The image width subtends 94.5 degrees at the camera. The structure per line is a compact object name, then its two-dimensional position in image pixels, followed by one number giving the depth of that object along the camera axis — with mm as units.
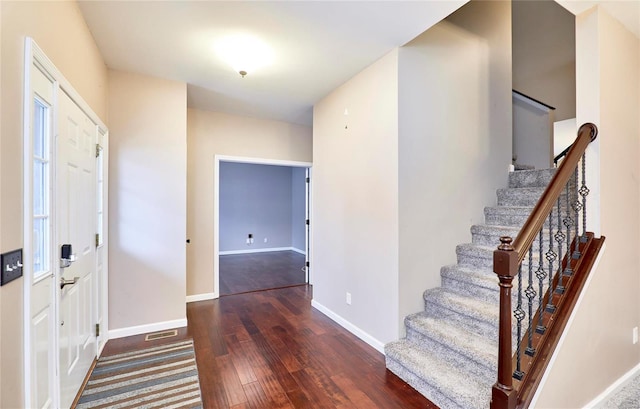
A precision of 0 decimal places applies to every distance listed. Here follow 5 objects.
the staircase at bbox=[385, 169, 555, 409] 2002
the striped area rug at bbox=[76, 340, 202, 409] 2066
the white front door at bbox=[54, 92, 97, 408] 1784
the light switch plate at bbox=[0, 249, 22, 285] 1133
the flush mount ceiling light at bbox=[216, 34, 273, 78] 2486
